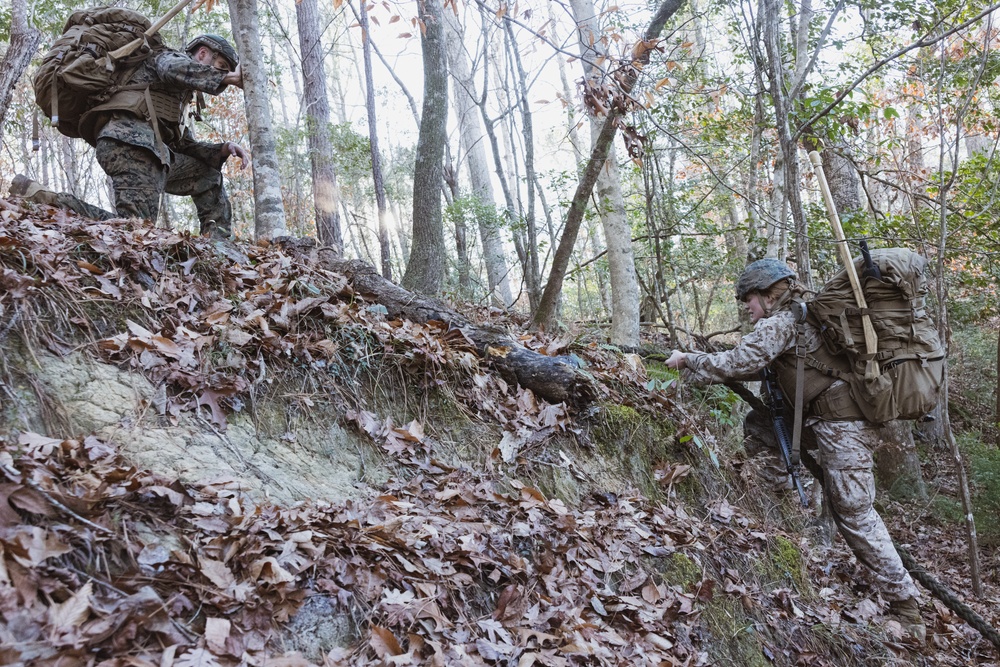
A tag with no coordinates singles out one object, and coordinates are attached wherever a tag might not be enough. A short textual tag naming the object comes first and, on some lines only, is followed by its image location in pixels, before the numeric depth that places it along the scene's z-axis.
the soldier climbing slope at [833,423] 4.88
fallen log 4.59
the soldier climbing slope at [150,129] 4.98
